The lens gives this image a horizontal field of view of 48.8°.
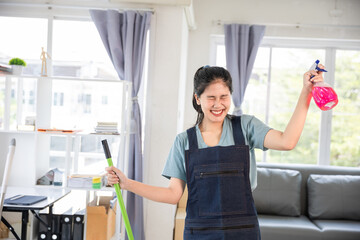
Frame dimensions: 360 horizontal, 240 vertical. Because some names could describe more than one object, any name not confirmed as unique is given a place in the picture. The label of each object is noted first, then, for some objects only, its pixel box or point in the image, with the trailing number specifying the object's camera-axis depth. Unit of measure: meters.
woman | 1.56
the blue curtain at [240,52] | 4.32
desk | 2.60
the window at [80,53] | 3.85
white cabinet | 3.58
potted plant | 3.30
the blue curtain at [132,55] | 3.46
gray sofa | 3.77
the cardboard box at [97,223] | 3.05
